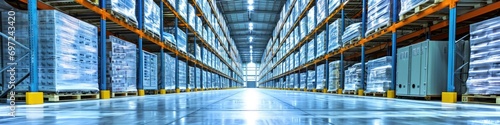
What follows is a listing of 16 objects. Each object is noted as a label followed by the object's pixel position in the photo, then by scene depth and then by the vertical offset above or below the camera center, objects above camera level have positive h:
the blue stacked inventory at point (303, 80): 14.00 -0.65
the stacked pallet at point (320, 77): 10.61 -0.39
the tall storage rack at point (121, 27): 3.73 +0.84
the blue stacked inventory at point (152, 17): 7.38 +1.22
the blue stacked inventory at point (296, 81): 15.61 -0.74
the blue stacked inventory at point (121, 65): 5.83 +0.03
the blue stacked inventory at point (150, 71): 7.52 -0.12
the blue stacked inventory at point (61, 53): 4.11 +0.19
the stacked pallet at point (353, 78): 7.81 -0.32
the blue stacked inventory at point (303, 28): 12.54 +1.56
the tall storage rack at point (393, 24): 4.41 +0.78
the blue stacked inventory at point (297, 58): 14.76 +0.38
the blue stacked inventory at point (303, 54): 13.07 +0.51
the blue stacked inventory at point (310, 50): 11.63 +0.58
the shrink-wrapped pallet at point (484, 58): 3.85 +0.09
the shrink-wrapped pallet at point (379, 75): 6.30 -0.19
